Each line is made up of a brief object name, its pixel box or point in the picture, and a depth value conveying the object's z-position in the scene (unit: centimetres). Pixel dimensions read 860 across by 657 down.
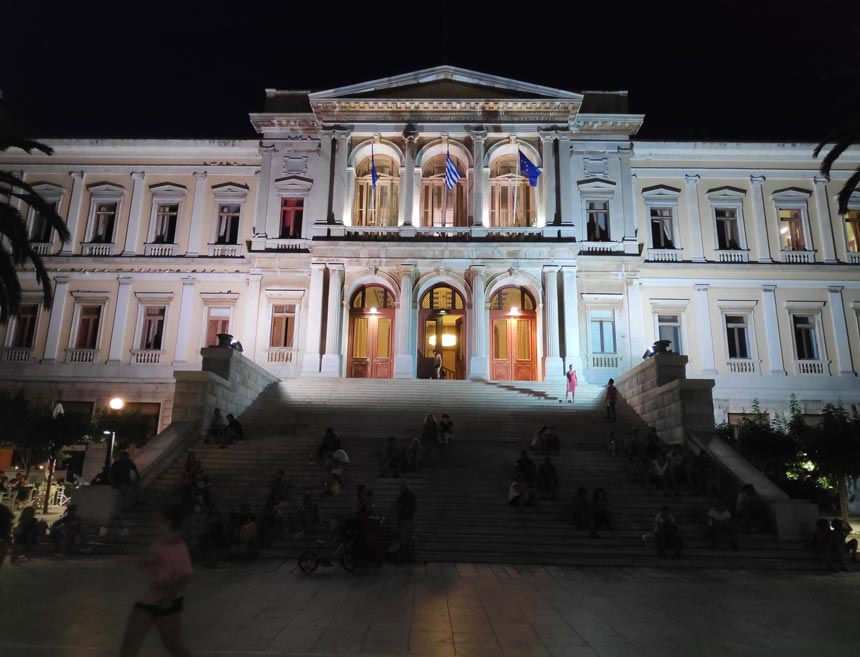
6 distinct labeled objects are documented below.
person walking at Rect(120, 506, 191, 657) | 493
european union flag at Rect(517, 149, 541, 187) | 2742
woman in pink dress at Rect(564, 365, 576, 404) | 2256
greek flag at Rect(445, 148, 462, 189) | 2733
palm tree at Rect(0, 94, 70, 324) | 1697
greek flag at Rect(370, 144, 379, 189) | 2791
